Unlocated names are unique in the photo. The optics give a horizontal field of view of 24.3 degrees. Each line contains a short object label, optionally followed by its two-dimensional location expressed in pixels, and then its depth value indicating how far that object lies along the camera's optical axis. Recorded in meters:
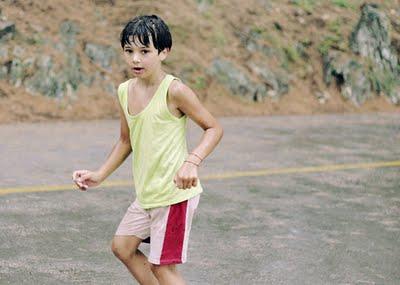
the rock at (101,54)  14.31
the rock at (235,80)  15.02
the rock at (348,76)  16.05
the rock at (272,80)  15.43
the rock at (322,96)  15.70
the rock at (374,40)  17.03
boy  4.10
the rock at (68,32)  14.30
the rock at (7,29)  13.91
